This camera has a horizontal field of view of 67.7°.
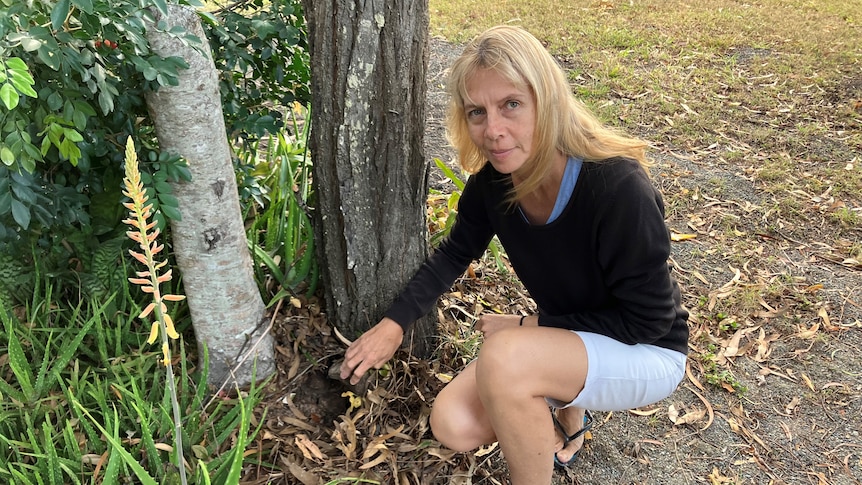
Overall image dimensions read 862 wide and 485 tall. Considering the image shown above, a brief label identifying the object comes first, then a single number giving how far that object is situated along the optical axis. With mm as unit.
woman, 1817
